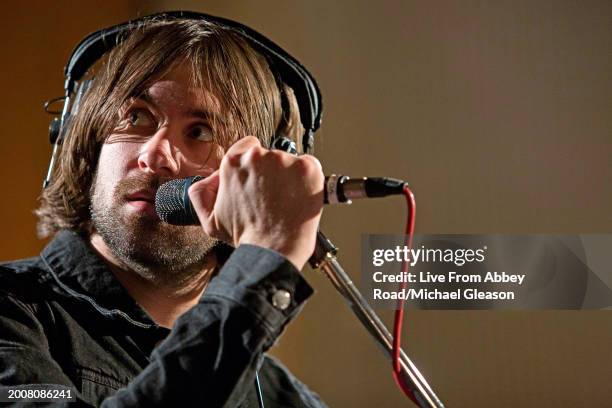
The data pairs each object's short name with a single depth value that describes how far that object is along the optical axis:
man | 2.86
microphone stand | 2.96
